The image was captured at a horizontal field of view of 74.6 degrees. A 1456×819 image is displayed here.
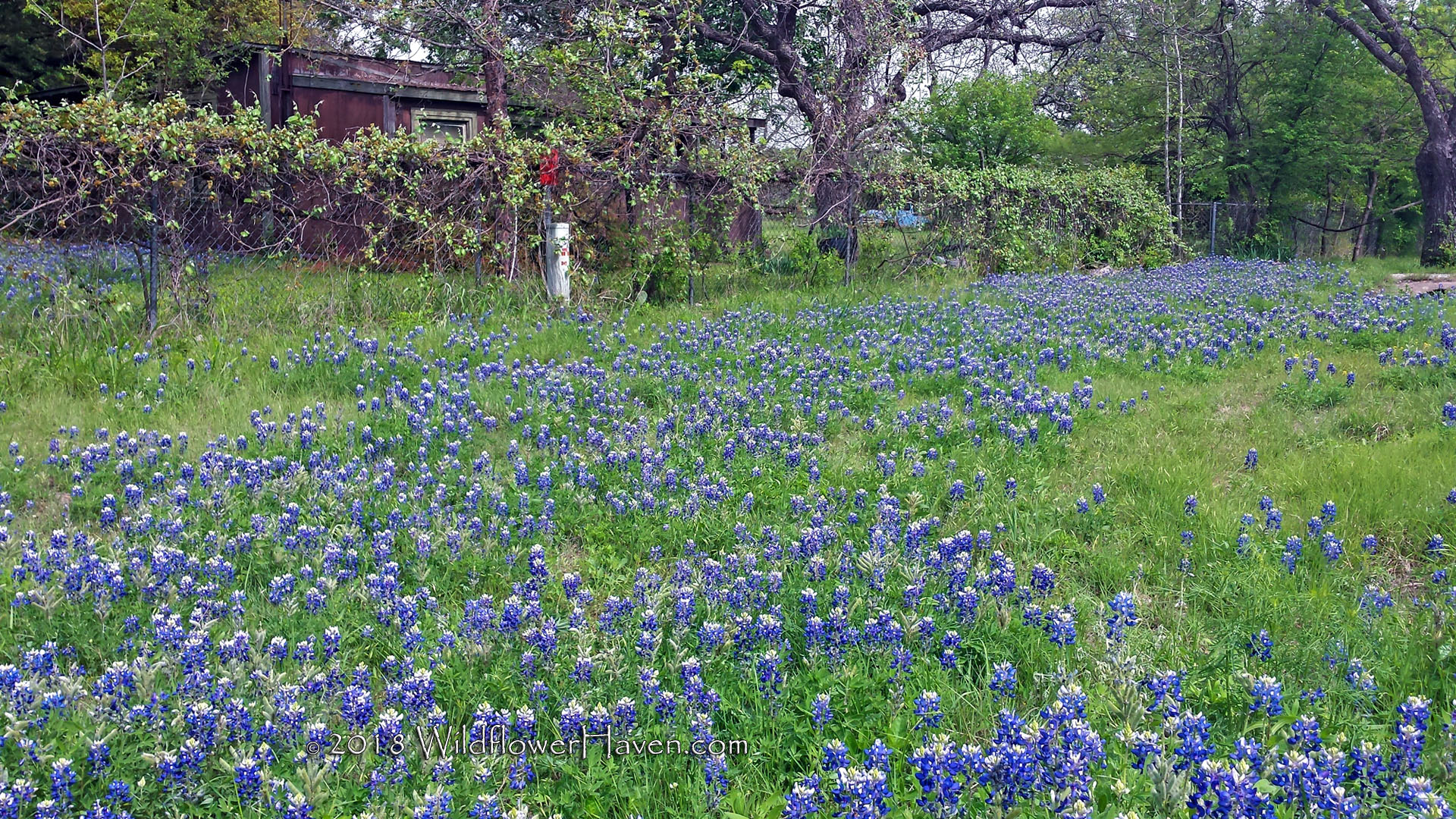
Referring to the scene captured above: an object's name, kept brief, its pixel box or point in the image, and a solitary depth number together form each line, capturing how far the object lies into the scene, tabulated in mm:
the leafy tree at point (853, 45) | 13141
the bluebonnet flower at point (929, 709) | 2420
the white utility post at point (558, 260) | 10023
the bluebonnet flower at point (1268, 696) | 2365
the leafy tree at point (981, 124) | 17953
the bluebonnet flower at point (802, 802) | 2020
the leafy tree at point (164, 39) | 17812
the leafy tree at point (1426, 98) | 17859
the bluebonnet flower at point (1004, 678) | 2551
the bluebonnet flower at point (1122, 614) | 2835
